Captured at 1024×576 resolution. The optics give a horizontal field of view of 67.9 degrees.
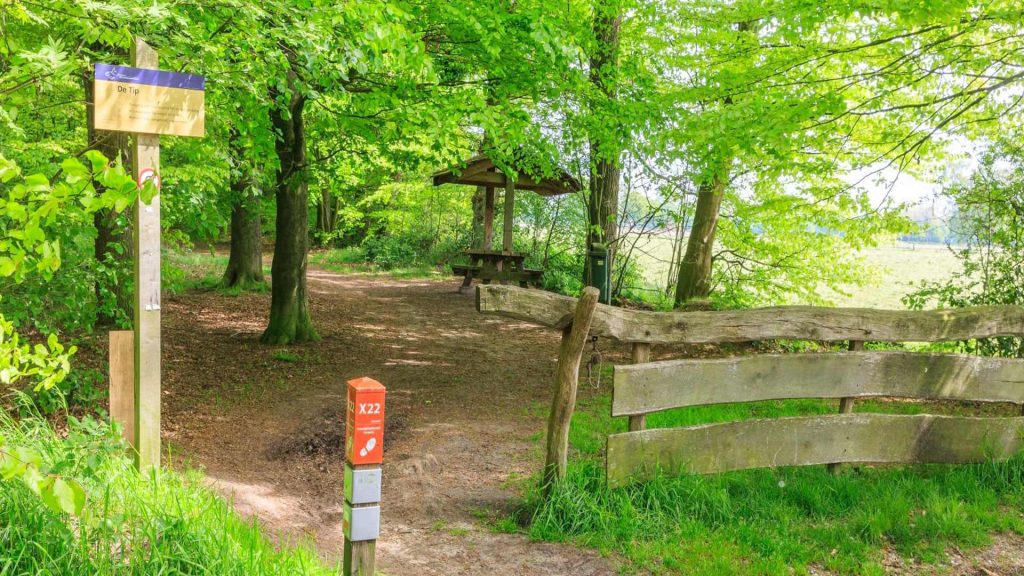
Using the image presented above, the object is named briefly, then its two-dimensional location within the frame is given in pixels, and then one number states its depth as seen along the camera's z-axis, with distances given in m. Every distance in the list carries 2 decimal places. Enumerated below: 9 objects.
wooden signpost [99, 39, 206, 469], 4.57
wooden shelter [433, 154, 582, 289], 15.94
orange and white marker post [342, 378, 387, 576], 3.21
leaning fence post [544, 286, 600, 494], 4.91
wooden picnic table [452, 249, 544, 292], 16.22
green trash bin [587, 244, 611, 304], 11.84
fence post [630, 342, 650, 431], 5.16
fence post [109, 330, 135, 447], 4.77
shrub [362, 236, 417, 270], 24.22
